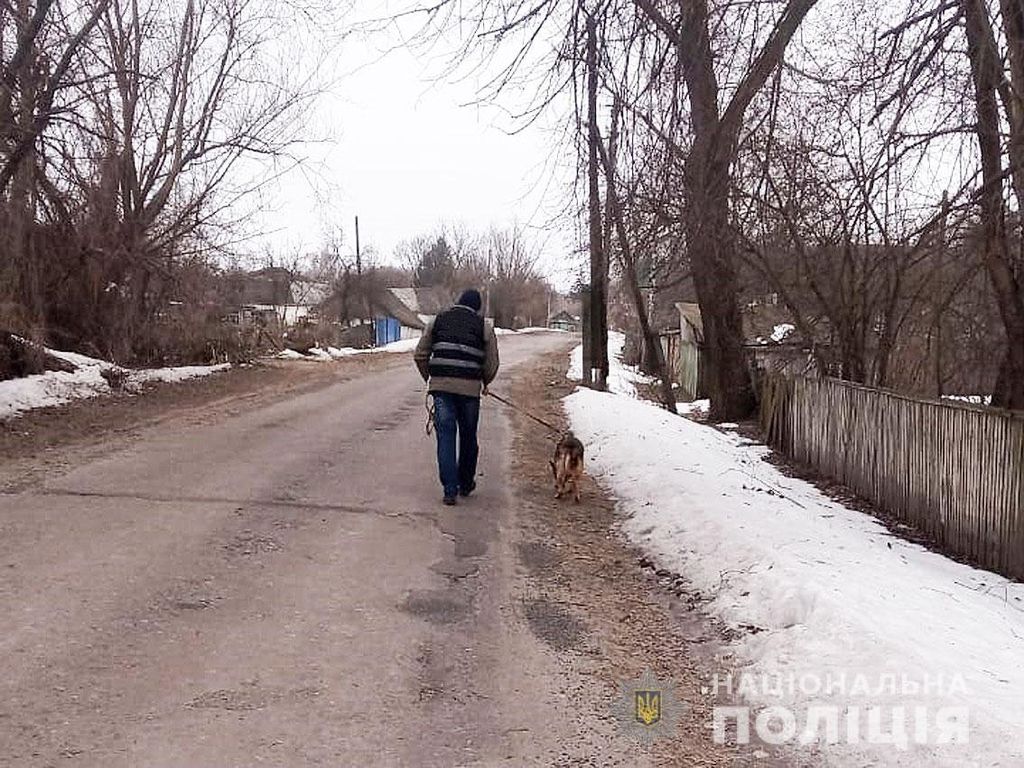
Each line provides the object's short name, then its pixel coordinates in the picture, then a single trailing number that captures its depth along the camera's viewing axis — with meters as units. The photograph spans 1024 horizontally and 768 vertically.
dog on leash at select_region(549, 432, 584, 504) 8.93
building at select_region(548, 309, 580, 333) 128.25
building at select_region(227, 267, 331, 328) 32.28
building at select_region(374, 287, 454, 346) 65.25
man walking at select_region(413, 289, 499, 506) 8.34
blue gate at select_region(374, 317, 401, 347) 60.97
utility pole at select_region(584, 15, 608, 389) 9.25
